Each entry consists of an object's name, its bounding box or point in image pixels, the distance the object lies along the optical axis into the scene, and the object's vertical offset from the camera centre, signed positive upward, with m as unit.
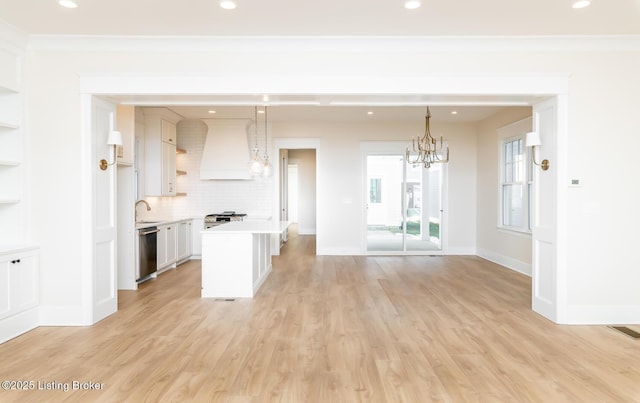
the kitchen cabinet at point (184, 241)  6.92 -0.79
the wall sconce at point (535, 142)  3.95 +0.59
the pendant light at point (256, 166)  5.58 +0.48
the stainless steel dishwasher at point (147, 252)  5.41 -0.78
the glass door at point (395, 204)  8.15 -0.11
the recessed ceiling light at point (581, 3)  3.03 +1.57
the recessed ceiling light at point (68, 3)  3.03 +1.58
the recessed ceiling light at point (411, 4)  3.03 +1.57
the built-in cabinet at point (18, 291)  3.32 -0.84
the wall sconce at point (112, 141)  3.90 +0.60
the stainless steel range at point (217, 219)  7.21 -0.38
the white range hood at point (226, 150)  7.52 +0.97
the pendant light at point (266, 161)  6.20 +0.63
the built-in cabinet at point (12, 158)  3.63 +0.39
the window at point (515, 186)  6.28 +0.23
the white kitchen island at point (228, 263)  4.76 -0.81
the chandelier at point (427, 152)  5.37 +0.79
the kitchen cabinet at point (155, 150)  6.45 +0.83
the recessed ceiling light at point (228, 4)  3.04 +1.58
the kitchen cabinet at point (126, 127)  5.00 +0.95
